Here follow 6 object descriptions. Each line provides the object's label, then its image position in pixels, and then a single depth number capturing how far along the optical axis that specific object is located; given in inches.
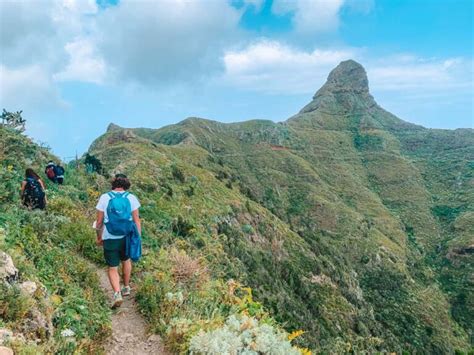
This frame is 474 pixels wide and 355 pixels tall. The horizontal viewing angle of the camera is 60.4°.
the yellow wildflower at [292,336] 247.6
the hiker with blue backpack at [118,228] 263.6
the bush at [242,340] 210.4
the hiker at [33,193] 367.6
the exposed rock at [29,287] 202.2
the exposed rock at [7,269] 200.7
